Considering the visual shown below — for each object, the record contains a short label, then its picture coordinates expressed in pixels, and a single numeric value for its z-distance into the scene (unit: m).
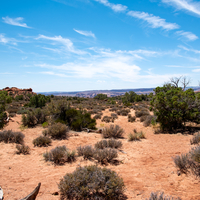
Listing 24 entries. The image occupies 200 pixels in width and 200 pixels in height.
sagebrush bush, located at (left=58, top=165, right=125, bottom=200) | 3.23
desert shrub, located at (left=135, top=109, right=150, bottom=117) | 17.71
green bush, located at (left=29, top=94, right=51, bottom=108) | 25.15
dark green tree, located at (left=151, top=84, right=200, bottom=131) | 9.93
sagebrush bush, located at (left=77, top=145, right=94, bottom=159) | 5.88
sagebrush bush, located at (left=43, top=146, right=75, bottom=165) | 5.52
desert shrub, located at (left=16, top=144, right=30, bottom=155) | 6.37
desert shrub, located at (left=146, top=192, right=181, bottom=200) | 2.79
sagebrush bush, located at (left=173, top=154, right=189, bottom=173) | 4.45
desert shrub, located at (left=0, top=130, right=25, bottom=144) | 7.51
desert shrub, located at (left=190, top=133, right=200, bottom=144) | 7.13
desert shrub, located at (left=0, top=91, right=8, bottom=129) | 9.01
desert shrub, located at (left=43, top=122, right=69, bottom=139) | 8.98
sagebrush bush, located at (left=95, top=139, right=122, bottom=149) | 7.02
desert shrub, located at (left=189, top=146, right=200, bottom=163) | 4.28
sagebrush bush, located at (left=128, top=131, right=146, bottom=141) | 8.74
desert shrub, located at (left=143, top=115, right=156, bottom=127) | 13.20
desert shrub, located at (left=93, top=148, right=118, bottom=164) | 5.50
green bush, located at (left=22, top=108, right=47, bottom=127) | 12.09
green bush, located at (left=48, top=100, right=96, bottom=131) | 11.58
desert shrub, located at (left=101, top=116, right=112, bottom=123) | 16.19
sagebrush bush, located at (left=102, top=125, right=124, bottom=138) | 9.49
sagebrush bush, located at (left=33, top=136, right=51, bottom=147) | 7.57
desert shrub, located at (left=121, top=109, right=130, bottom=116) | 19.85
